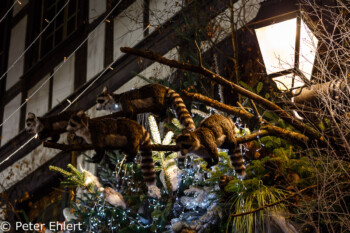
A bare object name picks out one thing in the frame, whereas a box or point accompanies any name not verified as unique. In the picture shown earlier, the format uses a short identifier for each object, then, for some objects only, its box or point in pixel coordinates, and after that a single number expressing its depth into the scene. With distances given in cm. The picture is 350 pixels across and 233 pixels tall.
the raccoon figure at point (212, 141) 387
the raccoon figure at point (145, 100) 444
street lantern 477
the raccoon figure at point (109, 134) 388
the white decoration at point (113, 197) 711
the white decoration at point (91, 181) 731
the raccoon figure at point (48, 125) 410
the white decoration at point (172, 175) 666
